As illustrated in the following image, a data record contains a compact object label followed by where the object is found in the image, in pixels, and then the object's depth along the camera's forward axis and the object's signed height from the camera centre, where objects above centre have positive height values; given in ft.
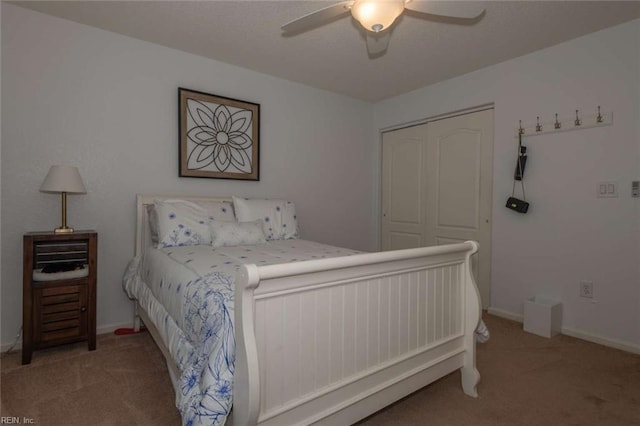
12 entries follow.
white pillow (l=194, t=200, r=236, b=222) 8.92 -0.03
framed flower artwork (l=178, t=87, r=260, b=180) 9.61 +2.18
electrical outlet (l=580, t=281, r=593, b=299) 8.45 -1.90
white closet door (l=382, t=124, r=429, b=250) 12.76 +0.91
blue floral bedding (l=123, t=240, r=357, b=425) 3.69 -1.46
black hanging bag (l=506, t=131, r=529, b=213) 9.53 +0.96
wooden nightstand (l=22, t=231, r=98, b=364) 6.85 -1.76
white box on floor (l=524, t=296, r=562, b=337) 8.55 -2.69
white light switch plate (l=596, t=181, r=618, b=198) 8.05 +0.59
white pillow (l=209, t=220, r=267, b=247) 8.13 -0.61
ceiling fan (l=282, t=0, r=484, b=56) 5.40 +3.30
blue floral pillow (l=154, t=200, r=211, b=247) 7.98 -0.40
